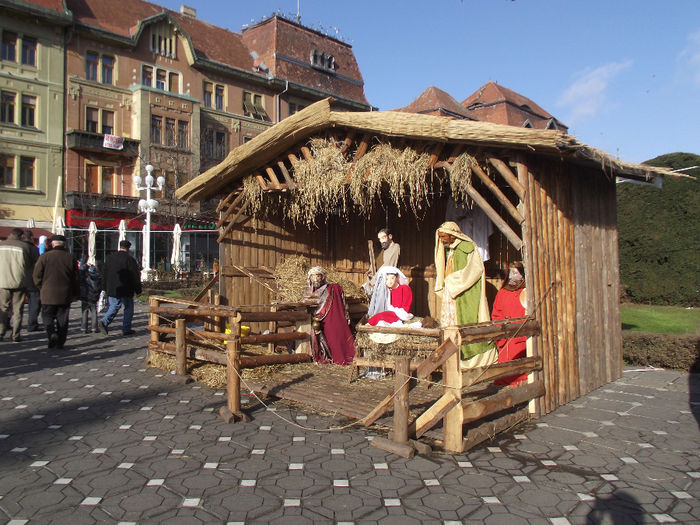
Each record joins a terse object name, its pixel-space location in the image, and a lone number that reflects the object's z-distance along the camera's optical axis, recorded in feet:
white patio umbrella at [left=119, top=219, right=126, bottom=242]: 68.49
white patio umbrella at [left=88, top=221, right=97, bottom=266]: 67.52
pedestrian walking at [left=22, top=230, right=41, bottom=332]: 34.32
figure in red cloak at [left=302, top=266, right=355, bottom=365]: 26.96
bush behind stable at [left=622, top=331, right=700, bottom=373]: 26.61
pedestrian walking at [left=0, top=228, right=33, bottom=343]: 32.09
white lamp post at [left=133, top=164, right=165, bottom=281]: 73.97
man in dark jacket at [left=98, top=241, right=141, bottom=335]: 35.14
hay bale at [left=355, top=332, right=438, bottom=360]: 21.52
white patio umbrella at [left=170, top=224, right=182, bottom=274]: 73.20
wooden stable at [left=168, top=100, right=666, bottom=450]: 19.48
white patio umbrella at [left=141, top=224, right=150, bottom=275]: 75.46
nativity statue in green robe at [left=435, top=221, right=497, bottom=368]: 21.89
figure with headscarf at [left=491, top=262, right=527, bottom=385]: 22.56
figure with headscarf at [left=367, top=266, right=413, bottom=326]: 23.93
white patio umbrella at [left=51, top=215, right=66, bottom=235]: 75.04
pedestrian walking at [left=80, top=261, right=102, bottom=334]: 36.22
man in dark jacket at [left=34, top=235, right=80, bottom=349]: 29.99
